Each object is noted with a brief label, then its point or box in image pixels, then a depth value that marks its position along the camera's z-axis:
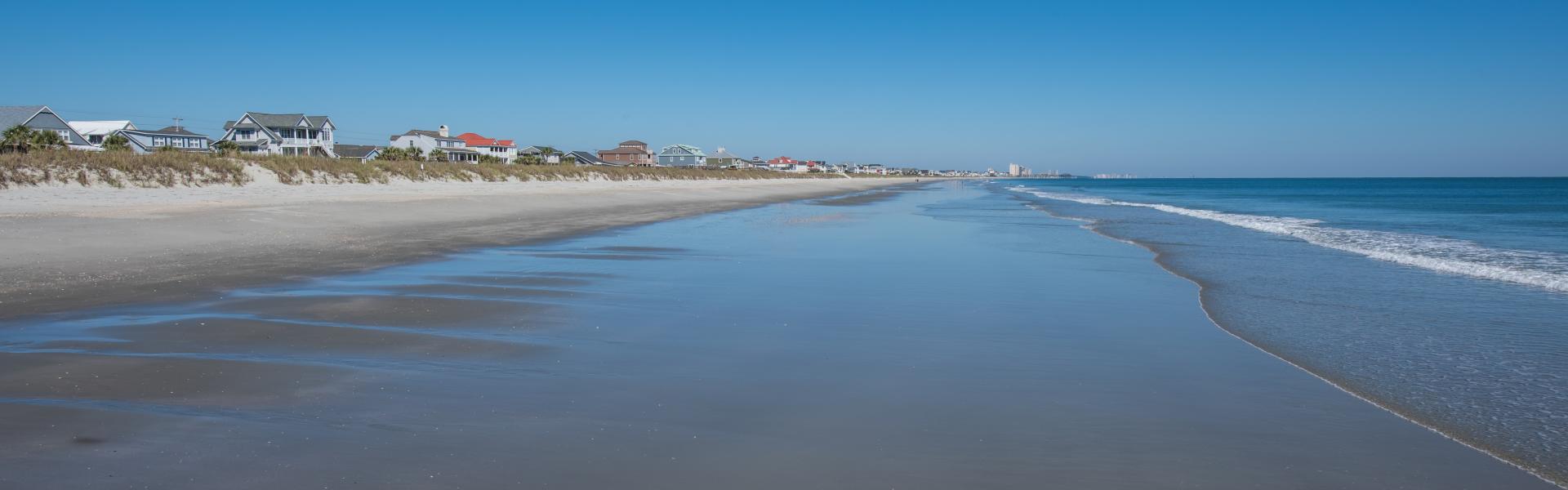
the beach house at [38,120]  51.66
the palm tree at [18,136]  36.34
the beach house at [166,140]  60.19
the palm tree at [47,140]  38.89
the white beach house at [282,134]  64.88
